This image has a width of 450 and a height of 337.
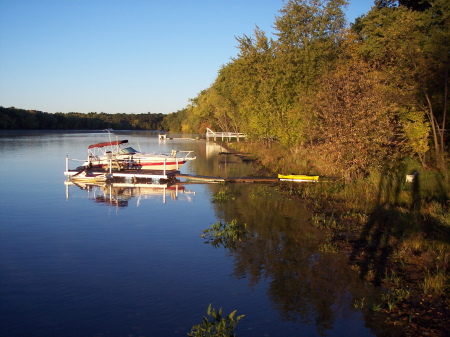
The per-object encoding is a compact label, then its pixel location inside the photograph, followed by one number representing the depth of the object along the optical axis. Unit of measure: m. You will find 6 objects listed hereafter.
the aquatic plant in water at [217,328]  6.43
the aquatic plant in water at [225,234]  12.69
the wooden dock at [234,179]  24.88
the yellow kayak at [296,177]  23.34
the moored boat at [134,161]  27.45
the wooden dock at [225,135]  70.25
